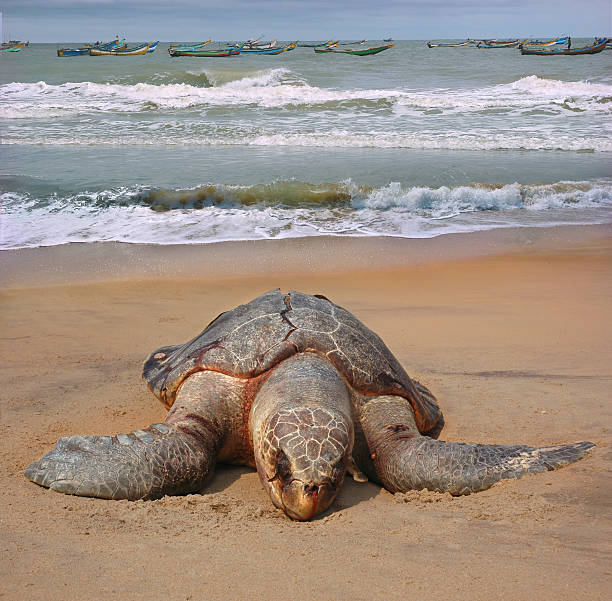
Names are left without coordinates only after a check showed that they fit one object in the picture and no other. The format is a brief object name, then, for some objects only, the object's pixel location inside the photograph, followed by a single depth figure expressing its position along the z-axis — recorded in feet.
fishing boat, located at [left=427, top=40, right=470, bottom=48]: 277.48
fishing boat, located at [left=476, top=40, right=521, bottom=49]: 256.73
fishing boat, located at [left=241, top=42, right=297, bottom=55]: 202.48
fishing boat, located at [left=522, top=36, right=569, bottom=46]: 283.18
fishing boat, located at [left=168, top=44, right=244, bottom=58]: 165.68
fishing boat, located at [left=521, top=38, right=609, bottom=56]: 179.73
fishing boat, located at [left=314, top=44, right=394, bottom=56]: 201.67
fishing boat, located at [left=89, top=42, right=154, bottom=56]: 184.03
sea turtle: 10.30
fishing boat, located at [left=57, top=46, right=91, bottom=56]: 188.32
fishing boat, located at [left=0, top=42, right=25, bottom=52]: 259.39
